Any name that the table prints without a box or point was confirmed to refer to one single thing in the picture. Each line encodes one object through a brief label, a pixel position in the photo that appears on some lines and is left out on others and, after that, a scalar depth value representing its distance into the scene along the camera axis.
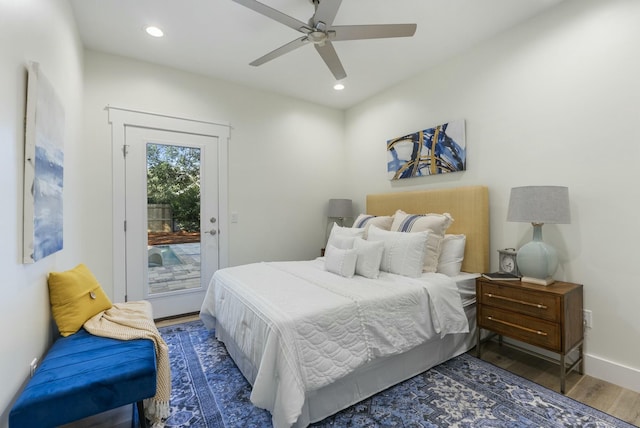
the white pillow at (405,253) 2.51
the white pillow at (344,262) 2.50
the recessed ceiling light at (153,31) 2.61
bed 1.54
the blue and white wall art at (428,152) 3.01
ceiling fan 1.84
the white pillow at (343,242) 2.71
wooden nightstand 1.95
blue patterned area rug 1.68
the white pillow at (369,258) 2.49
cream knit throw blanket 1.63
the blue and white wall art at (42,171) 1.38
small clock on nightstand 2.48
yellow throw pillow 1.72
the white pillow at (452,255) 2.71
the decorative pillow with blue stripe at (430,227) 2.67
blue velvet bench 1.15
